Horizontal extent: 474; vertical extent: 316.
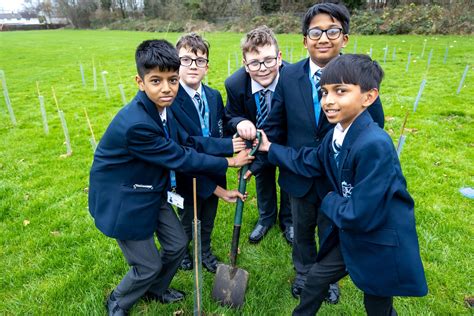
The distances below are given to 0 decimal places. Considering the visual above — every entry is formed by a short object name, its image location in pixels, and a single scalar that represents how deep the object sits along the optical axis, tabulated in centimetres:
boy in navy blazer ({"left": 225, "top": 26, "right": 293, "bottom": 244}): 289
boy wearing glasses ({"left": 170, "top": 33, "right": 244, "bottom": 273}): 280
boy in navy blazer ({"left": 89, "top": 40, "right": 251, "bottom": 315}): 226
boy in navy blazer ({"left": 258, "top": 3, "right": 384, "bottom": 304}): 245
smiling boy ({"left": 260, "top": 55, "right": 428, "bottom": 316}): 180
